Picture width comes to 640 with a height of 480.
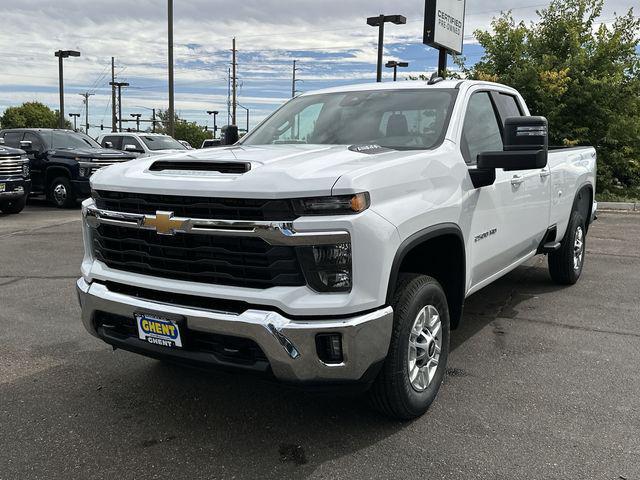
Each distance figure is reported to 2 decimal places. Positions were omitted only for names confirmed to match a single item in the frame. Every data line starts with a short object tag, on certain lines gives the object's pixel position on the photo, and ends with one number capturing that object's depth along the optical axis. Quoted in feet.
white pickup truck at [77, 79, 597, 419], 9.00
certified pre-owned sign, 43.70
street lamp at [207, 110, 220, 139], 292.47
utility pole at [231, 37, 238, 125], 165.37
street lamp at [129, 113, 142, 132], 291.07
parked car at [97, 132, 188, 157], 54.95
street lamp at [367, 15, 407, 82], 80.90
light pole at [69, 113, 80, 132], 297.94
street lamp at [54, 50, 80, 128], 108.27
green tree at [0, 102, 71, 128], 212.43
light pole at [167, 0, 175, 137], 72.34
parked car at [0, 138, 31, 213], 39.42
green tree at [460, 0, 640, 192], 46.60
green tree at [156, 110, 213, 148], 267.59
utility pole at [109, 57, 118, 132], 185.72
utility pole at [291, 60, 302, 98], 208.50
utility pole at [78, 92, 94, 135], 310.04
